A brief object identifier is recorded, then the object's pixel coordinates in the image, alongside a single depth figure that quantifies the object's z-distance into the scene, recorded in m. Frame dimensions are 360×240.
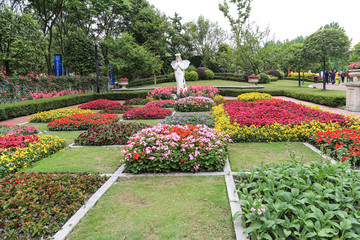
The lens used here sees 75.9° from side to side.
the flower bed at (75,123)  8.07
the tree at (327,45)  17.05
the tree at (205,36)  32.44
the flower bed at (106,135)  6.22
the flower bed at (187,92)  14.07
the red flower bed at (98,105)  12.73
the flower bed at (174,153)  4.14
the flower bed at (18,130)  6.51
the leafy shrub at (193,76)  26.08
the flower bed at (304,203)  2.20
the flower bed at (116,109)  11.41
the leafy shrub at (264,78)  27.46
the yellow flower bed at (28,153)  4.45
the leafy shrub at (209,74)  27.27
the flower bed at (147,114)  9.65
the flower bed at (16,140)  5.25
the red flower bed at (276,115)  6.78
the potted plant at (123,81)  21.52
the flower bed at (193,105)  11.01
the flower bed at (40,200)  2.60
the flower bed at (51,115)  9.60
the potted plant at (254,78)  21.92
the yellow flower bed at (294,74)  38.47
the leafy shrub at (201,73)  27.14
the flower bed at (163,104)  12.32
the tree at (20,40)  16.53
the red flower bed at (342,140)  4.24
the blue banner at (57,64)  21.59
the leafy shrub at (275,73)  36.03
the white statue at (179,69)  13.73
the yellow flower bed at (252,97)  12.21
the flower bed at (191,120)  7.37
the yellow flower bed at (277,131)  5.95
